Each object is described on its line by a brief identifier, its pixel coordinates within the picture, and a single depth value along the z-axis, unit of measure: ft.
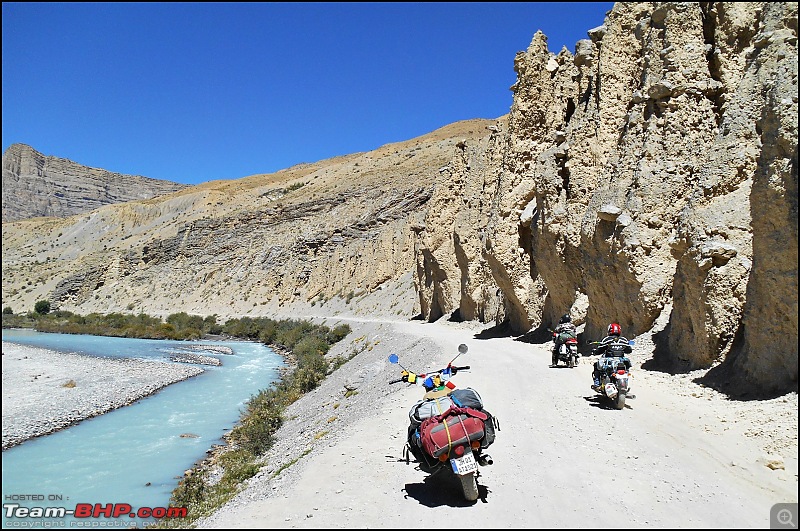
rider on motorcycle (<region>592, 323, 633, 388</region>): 28.12
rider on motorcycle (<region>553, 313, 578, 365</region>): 39.34
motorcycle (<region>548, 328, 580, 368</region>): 39.19
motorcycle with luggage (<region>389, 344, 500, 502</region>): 17.29
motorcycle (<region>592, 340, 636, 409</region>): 26.58
